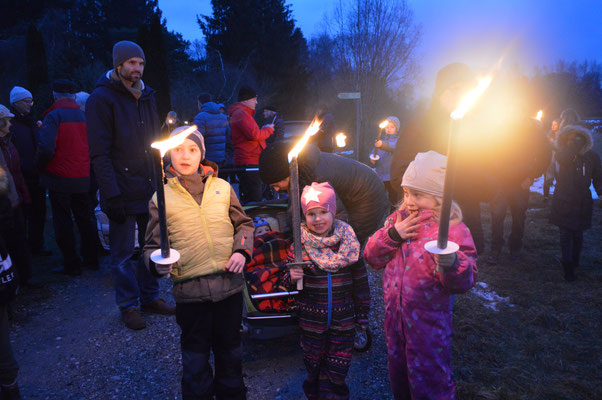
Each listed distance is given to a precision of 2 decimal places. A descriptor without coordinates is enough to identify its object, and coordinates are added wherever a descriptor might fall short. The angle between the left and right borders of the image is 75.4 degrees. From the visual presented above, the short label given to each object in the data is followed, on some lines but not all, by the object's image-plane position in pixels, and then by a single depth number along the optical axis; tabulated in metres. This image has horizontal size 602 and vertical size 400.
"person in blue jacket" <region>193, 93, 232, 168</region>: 7.08
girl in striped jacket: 2.55
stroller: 3.01
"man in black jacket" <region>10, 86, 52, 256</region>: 5.60
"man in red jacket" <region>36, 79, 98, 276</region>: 4.95
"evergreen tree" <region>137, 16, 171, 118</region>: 18.88
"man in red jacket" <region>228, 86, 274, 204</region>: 6.32
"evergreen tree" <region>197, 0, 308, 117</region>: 28.31
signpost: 8.05
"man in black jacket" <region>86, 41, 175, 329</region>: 3.50
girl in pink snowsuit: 2.11
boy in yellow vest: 2.41
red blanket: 3.03
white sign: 8.05
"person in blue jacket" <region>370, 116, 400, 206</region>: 7.36
